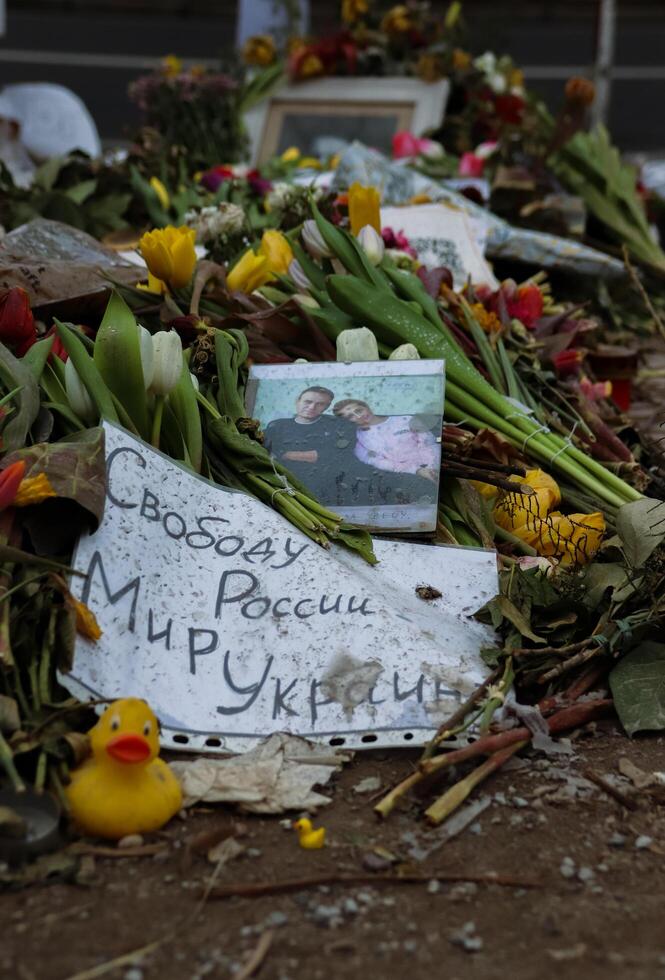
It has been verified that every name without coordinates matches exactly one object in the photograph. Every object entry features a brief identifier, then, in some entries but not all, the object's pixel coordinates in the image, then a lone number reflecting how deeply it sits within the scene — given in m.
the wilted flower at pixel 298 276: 3.05
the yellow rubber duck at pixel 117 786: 1.67
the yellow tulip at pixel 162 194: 4.28
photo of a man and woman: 2.45
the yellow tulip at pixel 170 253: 2.76
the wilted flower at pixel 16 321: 2.39
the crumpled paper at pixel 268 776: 1.79
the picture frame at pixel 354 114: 6.12
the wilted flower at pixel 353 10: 6.40
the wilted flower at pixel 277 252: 3.12
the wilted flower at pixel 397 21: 6.21
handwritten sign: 1.96
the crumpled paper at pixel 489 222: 4.41
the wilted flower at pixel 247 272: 3.02
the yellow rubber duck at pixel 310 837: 1.70
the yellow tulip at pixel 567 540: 2.52
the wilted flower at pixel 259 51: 6.30
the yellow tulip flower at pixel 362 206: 3.22
